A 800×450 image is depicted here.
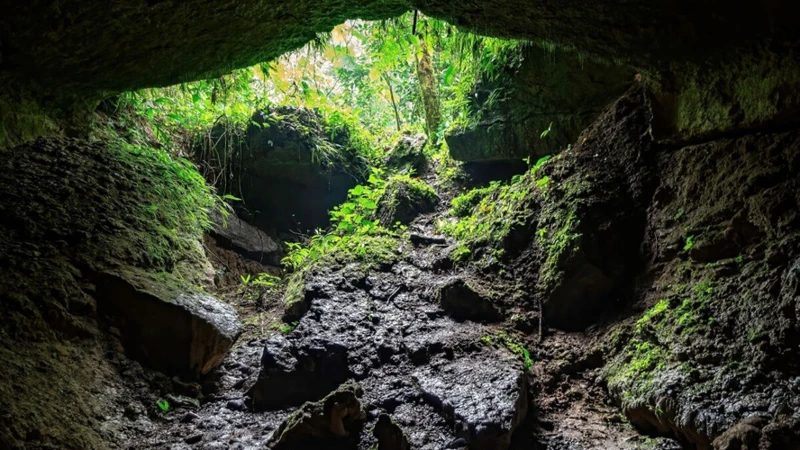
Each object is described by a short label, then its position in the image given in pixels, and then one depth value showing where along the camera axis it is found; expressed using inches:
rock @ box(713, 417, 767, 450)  82.5
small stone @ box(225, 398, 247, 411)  153.4
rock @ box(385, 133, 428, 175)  340.8
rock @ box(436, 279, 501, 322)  171.8
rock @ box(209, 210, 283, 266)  264.0
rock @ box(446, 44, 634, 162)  206.8
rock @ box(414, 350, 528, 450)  116.7
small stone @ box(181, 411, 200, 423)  144.5
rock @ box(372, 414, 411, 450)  122.2
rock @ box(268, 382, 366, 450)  126.6
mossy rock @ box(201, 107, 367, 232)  307.4
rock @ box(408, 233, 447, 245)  244.1
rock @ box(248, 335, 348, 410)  155.2
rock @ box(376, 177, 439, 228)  275.6
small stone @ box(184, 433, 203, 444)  134.0
